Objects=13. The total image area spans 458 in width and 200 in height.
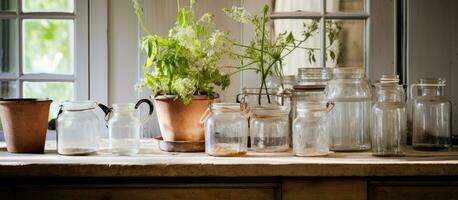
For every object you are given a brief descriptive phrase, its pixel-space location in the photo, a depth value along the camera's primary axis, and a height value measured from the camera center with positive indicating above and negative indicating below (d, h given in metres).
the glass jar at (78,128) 1.91 -0.10
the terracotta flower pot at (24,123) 1.90 -0.08
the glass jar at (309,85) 2.04 +0.04
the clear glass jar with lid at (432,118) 2.03 -0.08
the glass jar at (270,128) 1.95 -0.11
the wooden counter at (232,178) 1.68 -0.24
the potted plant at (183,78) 1.94 +0.07
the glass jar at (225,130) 1.87 -0.11
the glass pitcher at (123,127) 1.93 -0.10
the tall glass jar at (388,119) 1.89 -0.08
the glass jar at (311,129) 1.88 -0.11
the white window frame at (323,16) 2.29 +0.32
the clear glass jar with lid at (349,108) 2.02 -0.04
